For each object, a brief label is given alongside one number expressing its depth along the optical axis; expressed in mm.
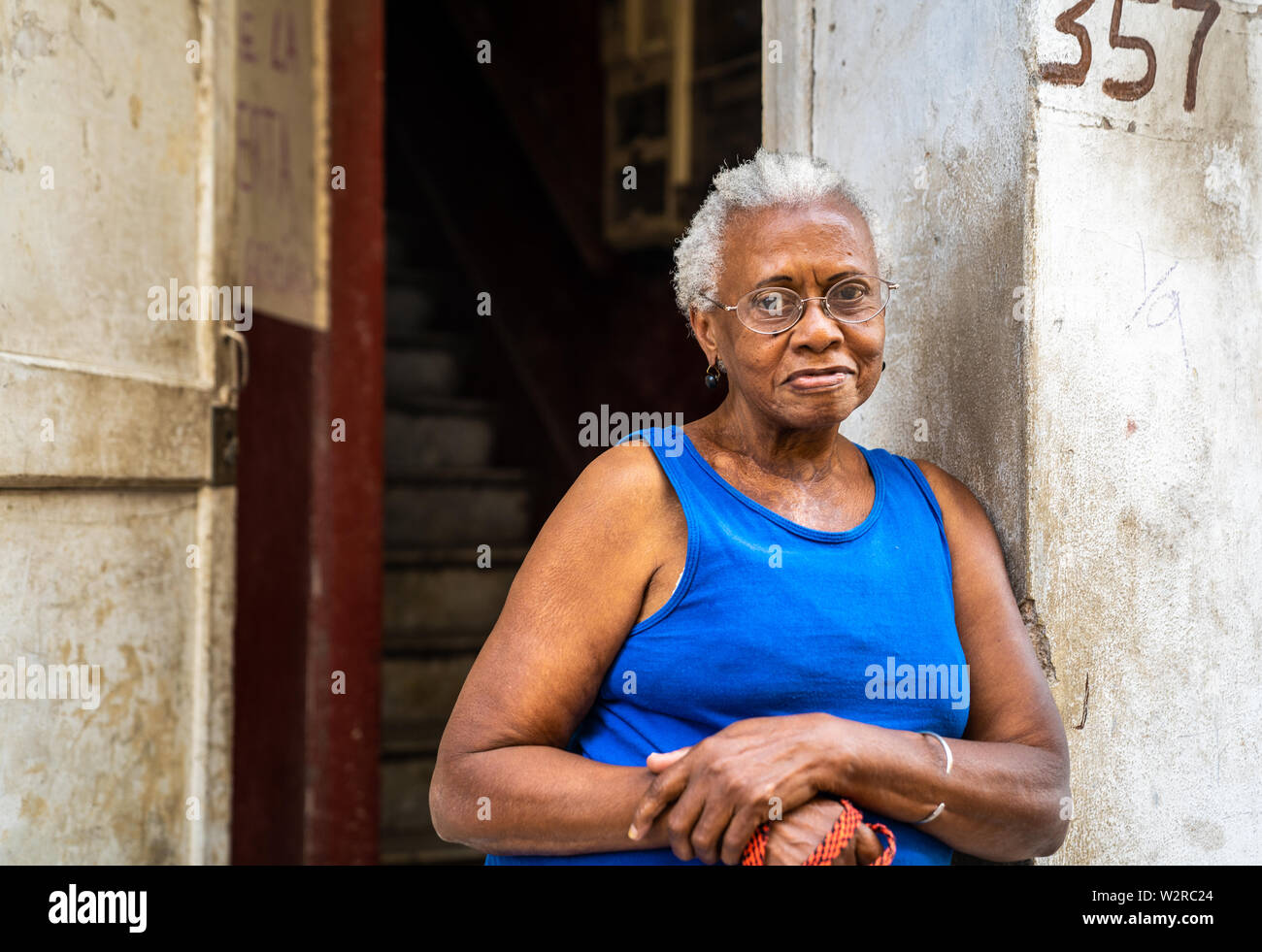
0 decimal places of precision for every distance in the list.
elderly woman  1425
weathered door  1991
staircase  4156
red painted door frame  3092
